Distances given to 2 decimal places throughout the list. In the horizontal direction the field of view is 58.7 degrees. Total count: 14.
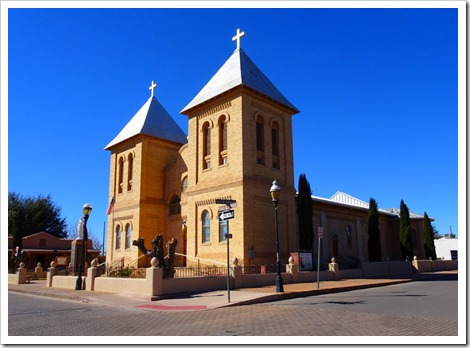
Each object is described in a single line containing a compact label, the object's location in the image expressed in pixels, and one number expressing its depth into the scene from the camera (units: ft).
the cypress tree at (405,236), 129.39
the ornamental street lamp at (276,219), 55.52
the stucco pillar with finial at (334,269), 85.30
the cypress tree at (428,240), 147.64
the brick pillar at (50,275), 82.43
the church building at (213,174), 81.97
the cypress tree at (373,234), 118.11
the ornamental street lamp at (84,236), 70.26
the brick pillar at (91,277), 69.05
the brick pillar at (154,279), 54.39
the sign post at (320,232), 62.62
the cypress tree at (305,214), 92.02
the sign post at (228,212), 49.31
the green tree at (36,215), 188.03
